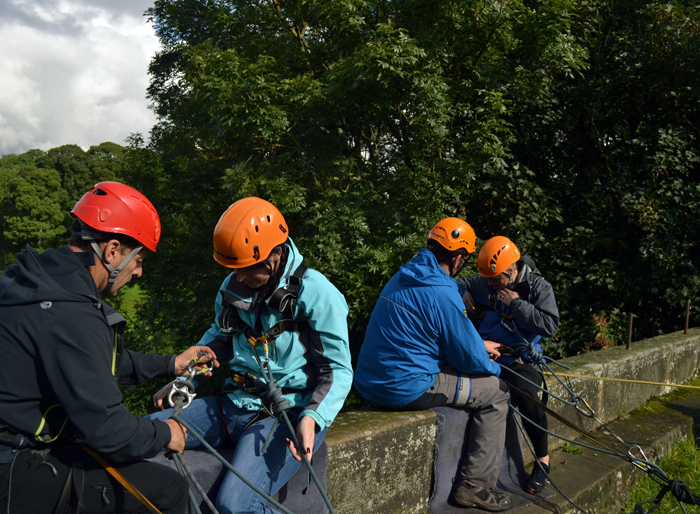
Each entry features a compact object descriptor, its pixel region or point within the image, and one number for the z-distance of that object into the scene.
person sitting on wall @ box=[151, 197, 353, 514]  2.25
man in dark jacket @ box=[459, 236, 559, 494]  3.54
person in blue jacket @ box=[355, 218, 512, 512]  3.02
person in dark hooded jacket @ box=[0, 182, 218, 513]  1.56
